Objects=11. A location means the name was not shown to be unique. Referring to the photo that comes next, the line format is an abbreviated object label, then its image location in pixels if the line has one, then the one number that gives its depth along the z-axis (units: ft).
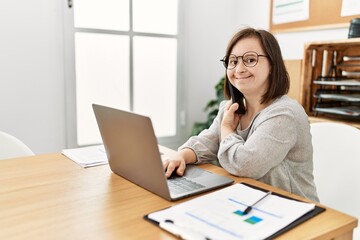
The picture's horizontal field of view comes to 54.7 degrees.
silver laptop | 2.76
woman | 3.45
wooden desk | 2.32
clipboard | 2.21
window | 8.35
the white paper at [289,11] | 8.04
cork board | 7.23
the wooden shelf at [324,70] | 6.46
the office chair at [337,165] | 4.40
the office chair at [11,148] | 4.71
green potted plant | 9.50
